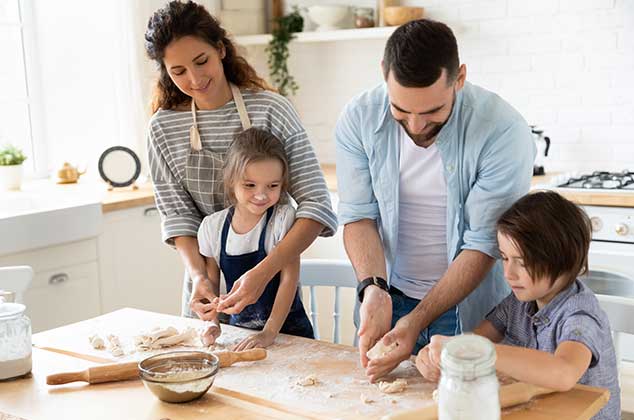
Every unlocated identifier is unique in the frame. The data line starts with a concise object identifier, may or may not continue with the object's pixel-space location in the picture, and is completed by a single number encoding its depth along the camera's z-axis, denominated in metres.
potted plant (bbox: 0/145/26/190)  3.64
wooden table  1.49
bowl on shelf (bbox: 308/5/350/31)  4.21
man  1.69
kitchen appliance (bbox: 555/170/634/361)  3.07
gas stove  3.23
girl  2.01
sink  2.98
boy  1.59
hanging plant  4.37
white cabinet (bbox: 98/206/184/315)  3.42
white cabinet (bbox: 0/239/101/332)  3.11
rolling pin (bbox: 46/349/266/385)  1.65
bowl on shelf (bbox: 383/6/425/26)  4.00
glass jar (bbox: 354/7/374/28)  4.16
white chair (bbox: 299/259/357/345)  2.29
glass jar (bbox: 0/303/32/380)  1.66
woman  2.02
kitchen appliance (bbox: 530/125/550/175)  3.72
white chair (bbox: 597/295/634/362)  1.85
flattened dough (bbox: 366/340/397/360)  1.64
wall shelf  4.01
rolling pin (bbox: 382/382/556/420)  1.37
